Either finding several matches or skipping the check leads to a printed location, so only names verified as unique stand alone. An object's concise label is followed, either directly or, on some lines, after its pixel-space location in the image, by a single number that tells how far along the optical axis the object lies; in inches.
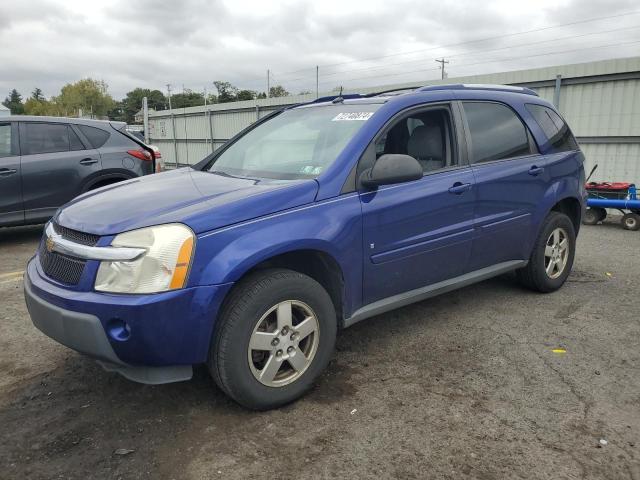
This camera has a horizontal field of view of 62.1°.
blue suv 99.8
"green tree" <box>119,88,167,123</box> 4096.5
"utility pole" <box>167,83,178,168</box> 890.1
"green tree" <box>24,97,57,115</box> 3786.9
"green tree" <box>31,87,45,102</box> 5768.7
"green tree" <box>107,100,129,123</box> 4111.5
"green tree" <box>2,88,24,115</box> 4849.2
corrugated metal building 376.2
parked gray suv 267.1
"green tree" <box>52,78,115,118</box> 3789.4
